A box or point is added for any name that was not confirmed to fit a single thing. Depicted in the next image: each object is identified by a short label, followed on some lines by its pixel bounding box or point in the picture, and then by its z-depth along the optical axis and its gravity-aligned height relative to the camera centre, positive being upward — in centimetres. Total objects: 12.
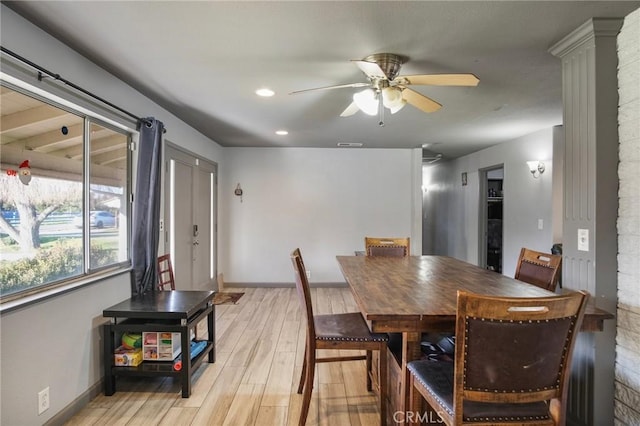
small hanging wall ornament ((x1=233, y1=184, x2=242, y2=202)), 546 +36
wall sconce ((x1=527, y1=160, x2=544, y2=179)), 423 +61
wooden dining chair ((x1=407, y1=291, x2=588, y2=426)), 113 -51
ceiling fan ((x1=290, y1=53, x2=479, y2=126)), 199 +82
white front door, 367 -7
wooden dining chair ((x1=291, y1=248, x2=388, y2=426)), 188 -74
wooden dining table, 140 -42
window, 175 +11
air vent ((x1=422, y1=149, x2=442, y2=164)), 594 +110
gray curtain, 271 +2
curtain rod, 163 +78
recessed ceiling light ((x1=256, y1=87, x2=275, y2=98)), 281 +105
